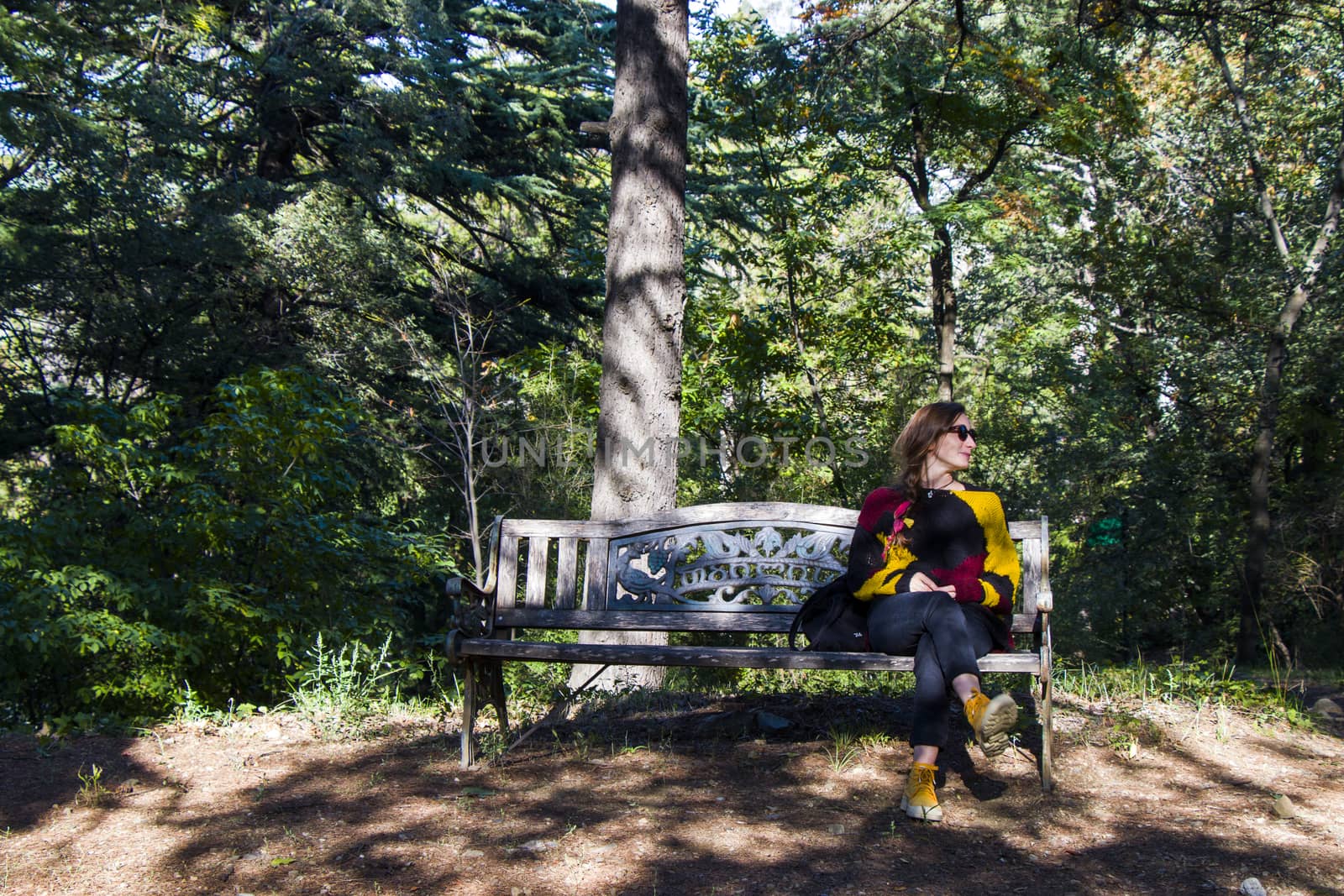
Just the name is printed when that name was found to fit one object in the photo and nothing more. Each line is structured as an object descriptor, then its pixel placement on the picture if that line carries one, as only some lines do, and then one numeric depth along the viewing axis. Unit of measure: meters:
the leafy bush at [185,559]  5.21
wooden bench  4.45
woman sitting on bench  3.44
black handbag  3.88
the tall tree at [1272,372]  12.77
